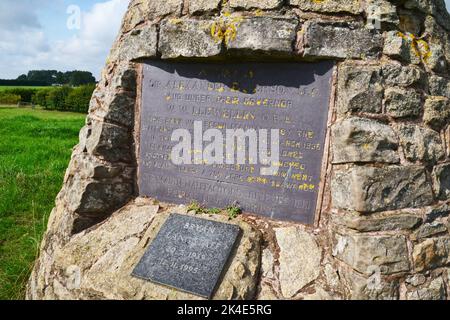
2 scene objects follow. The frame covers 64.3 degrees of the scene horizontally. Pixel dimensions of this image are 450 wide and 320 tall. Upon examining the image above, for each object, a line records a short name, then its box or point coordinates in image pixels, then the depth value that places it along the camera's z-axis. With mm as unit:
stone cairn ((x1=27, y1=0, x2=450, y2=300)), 2145
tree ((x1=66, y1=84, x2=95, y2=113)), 17514
